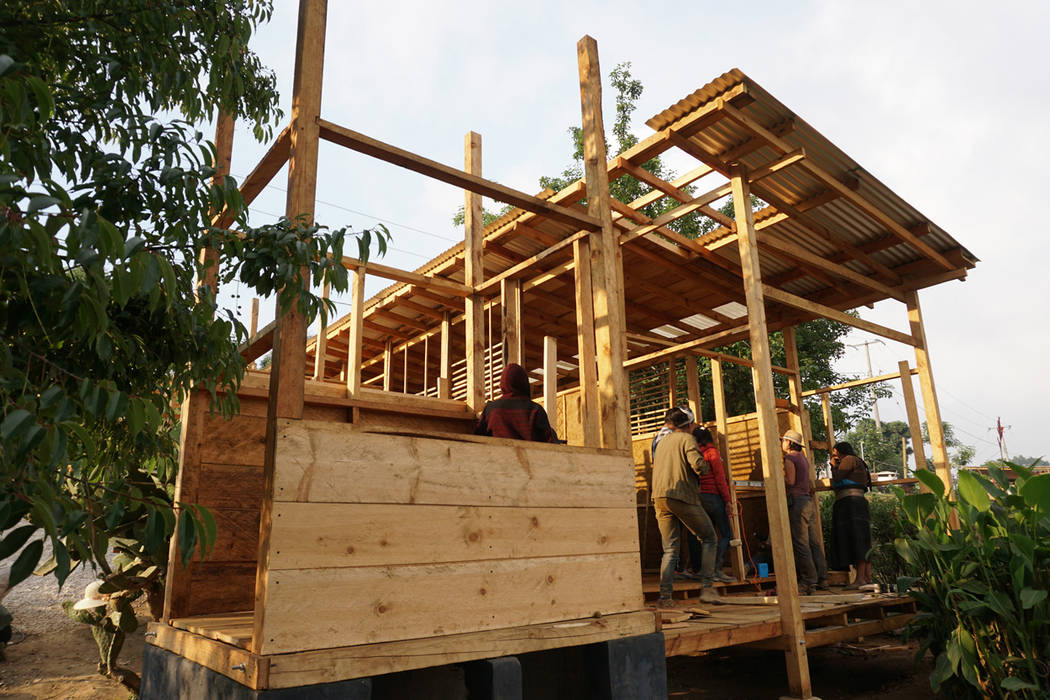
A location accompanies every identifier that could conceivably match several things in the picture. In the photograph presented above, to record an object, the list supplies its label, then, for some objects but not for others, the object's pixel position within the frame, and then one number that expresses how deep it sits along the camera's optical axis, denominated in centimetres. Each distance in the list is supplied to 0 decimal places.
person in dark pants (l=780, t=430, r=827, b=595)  813
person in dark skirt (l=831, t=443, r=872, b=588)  811
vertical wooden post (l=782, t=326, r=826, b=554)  929
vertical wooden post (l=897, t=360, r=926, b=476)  852
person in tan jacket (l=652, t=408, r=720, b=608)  650
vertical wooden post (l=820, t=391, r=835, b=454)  971
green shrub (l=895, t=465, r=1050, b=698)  491
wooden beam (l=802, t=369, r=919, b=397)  879
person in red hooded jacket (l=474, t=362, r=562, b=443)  464
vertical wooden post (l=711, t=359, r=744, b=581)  794
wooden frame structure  309
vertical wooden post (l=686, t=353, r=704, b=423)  941
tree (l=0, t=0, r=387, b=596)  191
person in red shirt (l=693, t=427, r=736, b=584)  702
